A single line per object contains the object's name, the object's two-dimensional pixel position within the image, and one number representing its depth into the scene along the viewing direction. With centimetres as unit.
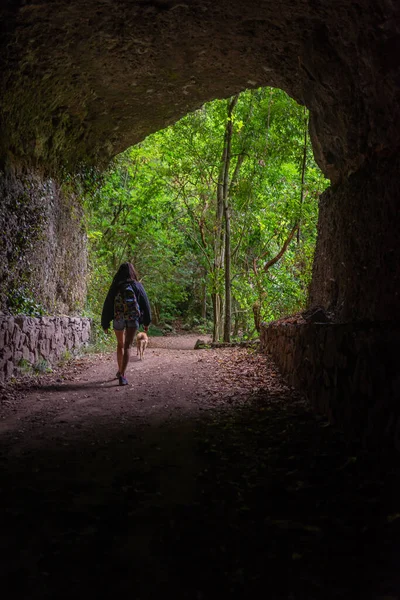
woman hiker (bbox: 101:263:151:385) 817
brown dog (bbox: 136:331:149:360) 1193
